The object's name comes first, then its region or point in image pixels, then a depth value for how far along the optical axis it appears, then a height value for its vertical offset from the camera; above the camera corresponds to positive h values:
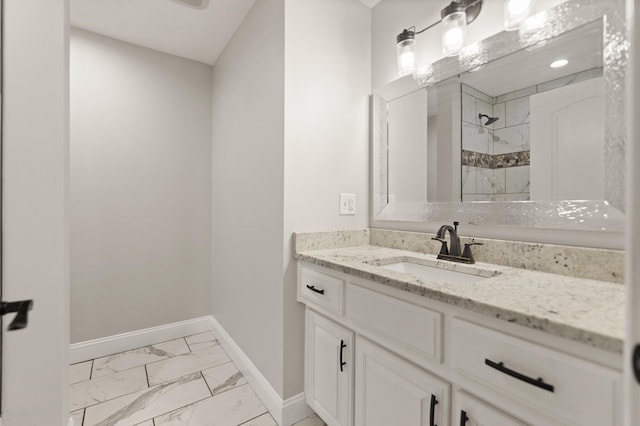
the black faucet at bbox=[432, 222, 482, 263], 1.32 -0.17
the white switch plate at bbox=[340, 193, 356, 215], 1.76 +0.05
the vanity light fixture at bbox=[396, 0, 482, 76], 1.34 +0.90
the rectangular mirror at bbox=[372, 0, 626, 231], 1.01 +0.36
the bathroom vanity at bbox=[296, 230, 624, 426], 0.63 -0.37
